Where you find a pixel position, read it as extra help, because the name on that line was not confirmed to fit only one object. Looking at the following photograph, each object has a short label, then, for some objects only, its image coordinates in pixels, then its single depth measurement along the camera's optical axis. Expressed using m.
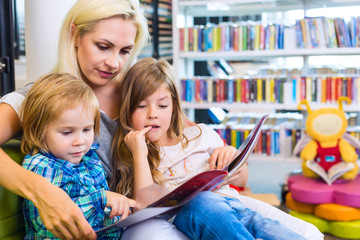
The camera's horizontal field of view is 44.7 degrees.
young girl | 1.11
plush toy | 2.70
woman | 1.23
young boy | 1.09
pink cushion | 2.43
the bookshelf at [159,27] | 4.01
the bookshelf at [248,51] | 3.18
